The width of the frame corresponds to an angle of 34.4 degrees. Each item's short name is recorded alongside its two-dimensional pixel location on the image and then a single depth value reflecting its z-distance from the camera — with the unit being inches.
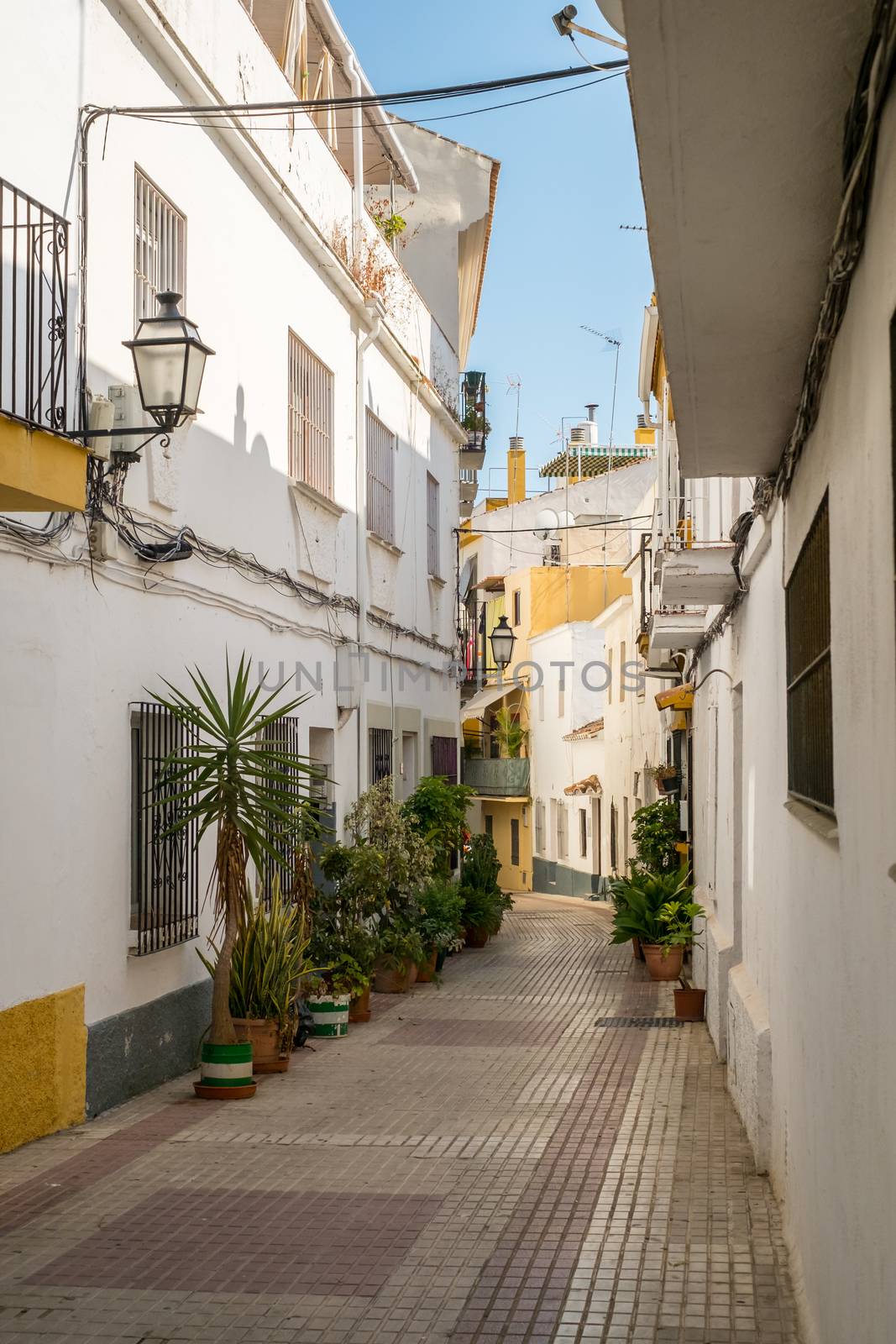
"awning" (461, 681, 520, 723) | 1587.1
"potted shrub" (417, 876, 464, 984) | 576.4
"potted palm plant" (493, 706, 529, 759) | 1569.9
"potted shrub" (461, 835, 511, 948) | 737.6
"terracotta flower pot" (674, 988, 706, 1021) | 490.9
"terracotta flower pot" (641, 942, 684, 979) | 598.5
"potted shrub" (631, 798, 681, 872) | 678.5
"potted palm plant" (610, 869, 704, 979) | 598.2
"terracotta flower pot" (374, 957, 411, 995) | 559.2
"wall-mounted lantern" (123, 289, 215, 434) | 327.6
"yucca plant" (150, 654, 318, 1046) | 354.6
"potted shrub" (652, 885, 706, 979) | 527.4
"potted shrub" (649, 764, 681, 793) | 756.0
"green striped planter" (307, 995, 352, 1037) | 455.2
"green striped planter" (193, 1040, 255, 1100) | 355.9
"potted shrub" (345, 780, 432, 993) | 525.7
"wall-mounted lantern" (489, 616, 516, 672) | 869.2
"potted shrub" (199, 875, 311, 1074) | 386.0
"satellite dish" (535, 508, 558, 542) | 1563.7
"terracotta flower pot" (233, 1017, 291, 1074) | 386.6
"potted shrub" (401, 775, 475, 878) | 639.8
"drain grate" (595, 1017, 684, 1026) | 485.4
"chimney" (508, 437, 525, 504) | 1892.2
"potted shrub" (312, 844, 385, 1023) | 468.8
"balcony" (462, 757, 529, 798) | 1529.3
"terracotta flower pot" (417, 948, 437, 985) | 591.8
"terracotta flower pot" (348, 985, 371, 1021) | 483.8
